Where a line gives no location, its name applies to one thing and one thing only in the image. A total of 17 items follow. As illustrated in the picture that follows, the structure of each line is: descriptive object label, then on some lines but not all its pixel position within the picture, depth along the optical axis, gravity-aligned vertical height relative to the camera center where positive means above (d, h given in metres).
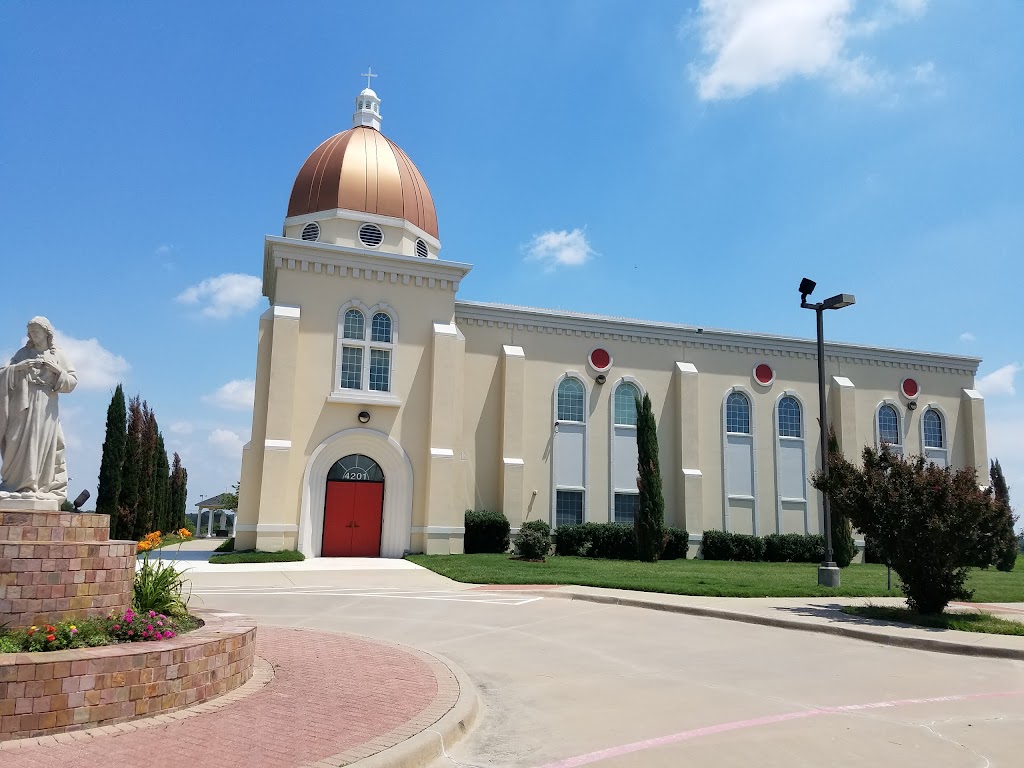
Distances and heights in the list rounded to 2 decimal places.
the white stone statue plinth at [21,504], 7.16 -0.04
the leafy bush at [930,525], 12.41 -0.02
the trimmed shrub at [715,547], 29.00 -1.07
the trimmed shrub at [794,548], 29.59 -1.05
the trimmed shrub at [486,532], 25.89 -0.66
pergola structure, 59.44 -0.13
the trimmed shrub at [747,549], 29.11 -1.10
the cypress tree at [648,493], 26.41 +0.77
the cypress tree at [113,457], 32.75 +1.84
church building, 24.14 +4.07
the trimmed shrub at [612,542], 27.23 -0.91
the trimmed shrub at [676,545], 28.03 -1.00
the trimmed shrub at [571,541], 27.06 -0.93
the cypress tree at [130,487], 33.28 +0.64
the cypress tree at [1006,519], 12.85 +0.11
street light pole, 17.45 +2.83
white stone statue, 7.41 +0.75
